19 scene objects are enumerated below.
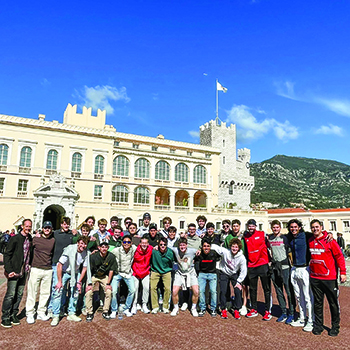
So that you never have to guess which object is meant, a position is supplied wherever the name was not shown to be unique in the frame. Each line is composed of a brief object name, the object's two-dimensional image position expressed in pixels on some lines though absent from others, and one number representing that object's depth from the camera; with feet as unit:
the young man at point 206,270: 23.54
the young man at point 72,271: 21.44
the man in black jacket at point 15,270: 20.20
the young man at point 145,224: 29.19
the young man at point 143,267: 23.87
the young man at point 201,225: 27.99
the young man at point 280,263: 22.67
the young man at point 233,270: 23.16
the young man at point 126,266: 23.20
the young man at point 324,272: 19.52
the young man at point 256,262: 22.93
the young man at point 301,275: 21.18
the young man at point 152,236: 26.09
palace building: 104.01
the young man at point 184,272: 23.57
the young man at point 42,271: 21.42
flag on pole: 159.33
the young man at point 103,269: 22.36
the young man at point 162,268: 23.94
